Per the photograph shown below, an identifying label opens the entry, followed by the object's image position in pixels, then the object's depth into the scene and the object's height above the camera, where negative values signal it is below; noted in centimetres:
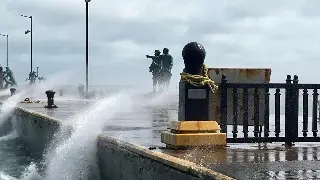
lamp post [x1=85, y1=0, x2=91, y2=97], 4472 +389
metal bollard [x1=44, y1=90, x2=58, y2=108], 2794 -58
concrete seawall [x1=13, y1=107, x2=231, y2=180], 713 -107
